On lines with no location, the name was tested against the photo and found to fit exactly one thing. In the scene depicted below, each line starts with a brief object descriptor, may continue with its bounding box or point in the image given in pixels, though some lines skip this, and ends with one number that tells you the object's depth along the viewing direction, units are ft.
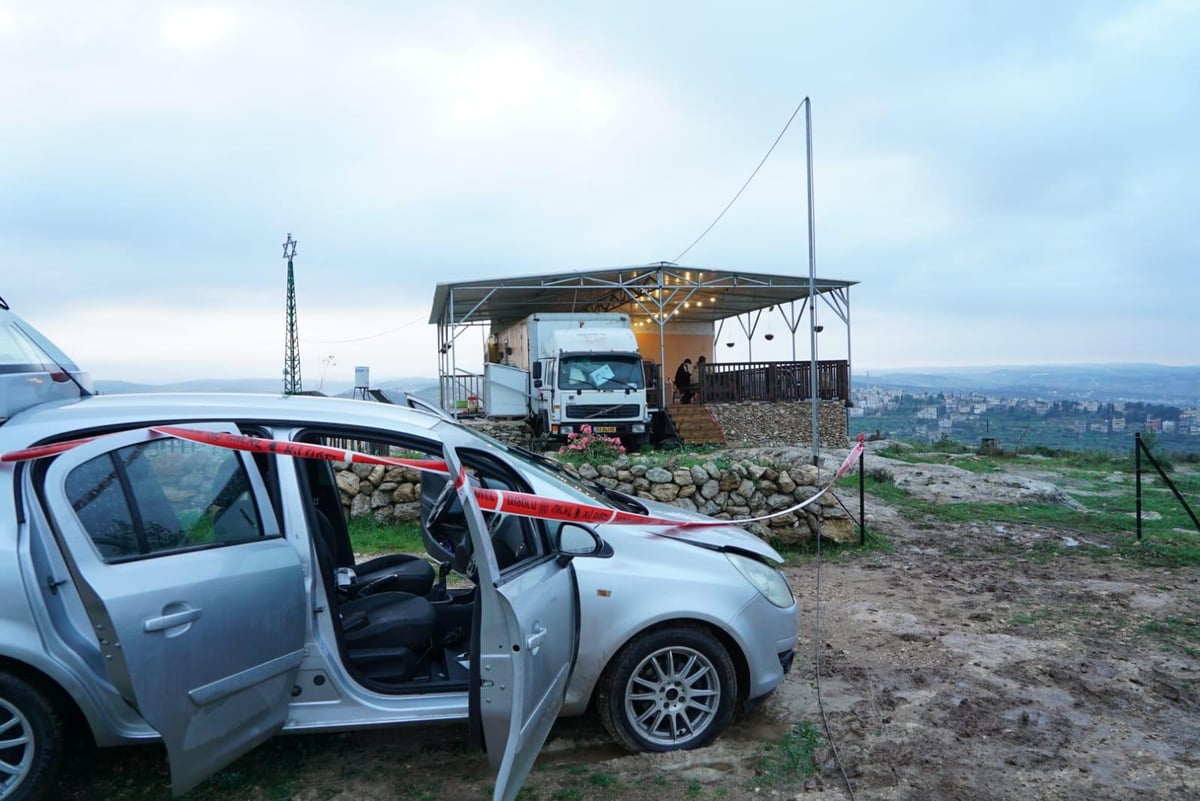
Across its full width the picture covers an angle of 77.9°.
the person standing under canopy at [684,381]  76.84
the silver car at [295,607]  8.59
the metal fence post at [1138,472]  26.91
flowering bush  29.30
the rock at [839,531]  26.27
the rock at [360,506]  27.77
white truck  55.72
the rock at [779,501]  26.61
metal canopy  70.33
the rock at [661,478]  26.91
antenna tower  118.62
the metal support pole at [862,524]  26.61
